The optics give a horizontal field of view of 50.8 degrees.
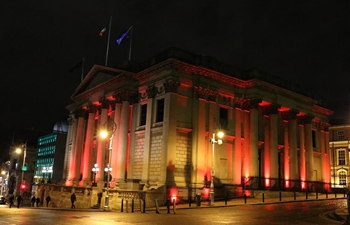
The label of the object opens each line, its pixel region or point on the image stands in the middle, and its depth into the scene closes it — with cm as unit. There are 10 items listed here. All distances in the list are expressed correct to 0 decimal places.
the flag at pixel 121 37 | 4393
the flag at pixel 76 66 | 5378
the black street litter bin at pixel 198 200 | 3011
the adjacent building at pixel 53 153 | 8300
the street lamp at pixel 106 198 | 2798
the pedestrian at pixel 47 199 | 4430
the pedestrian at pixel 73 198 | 3609
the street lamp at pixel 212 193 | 2967
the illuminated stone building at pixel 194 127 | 3731
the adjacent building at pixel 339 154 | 6669
